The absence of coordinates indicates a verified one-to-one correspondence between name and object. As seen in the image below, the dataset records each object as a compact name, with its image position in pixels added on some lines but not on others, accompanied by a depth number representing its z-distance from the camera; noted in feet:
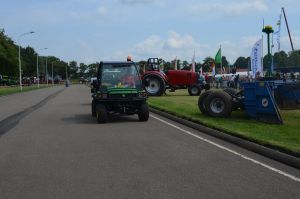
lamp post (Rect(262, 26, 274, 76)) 71.30
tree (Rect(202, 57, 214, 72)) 478.92
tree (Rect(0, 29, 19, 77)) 318.65
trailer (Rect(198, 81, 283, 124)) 54.08
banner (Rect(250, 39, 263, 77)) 88.94
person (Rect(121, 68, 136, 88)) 62.54
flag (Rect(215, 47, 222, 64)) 162.87
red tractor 116.88
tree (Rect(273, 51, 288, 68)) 354.95
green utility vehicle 60.44
